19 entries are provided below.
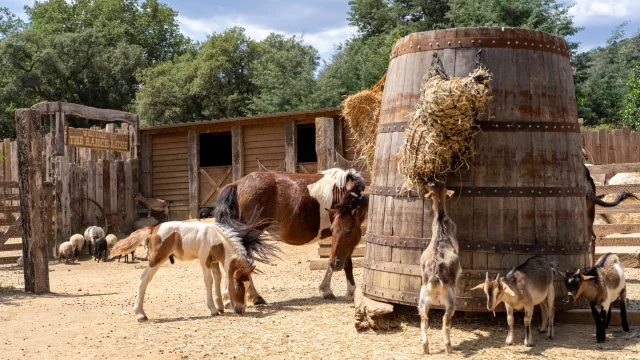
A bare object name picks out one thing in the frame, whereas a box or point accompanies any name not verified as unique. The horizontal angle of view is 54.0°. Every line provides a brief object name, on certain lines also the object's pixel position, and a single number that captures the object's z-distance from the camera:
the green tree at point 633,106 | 22.19
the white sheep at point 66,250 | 15.09
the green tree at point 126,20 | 48.19
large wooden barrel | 5.84
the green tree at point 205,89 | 34.04
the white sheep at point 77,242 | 15.49
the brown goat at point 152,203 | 21.02
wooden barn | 19.38
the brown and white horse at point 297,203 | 8.29
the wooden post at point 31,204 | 10.23
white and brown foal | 7.44
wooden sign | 17.33
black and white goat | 5.49
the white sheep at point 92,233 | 15.96
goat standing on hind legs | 5.24
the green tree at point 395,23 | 24.77
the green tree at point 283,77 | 29.09
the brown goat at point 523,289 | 5.18
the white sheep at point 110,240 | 16.17
